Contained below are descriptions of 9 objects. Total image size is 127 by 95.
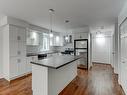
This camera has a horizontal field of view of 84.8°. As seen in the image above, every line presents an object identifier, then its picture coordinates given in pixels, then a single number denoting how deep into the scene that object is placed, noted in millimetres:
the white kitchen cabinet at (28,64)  3383
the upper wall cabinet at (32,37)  3665
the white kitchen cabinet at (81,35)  4275
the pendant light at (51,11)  2284
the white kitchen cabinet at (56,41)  5217
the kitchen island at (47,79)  1615
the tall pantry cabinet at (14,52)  2818
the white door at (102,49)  5441
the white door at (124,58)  1958
